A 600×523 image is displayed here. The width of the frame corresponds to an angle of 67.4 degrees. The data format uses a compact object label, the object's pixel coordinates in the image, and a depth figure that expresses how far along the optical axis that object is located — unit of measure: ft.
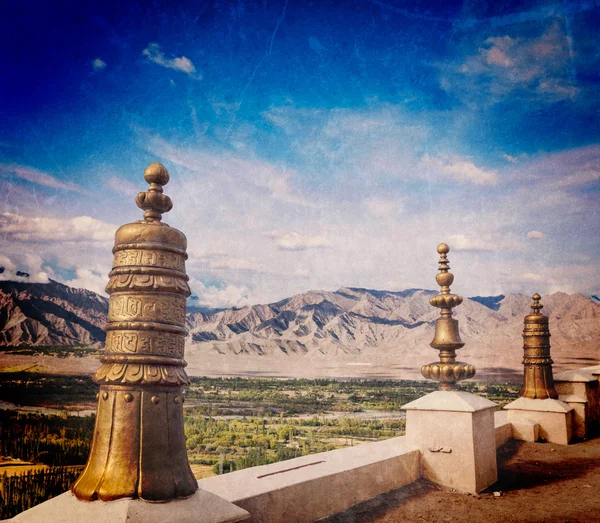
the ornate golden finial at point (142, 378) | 5.72
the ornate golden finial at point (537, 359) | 23.94
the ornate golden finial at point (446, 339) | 16.07
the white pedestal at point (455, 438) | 14.39
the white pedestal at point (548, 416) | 22.59
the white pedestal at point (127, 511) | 5.20
